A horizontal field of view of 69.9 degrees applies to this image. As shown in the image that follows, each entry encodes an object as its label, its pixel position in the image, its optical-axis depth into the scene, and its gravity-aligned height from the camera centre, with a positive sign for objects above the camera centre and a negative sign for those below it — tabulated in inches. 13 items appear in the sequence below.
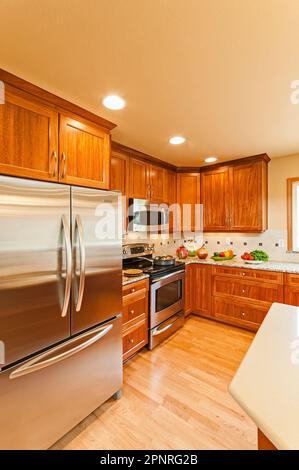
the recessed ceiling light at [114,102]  63.8 +41.6
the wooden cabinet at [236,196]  118.2 +24.1
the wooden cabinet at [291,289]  98.4 -24.4
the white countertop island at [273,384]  21.9 -19.1
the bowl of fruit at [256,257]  116.6 -11.4
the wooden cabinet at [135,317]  81.7 -32.6
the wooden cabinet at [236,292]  102.9 -29.4
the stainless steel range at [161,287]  95.2 -24.8
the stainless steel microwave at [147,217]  102.3 +10.4
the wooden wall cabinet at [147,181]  105.7 +29.6
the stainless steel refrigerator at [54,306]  45.0 -17.2
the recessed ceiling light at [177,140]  93.6 +43.7
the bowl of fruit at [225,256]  130.2 -11.9
